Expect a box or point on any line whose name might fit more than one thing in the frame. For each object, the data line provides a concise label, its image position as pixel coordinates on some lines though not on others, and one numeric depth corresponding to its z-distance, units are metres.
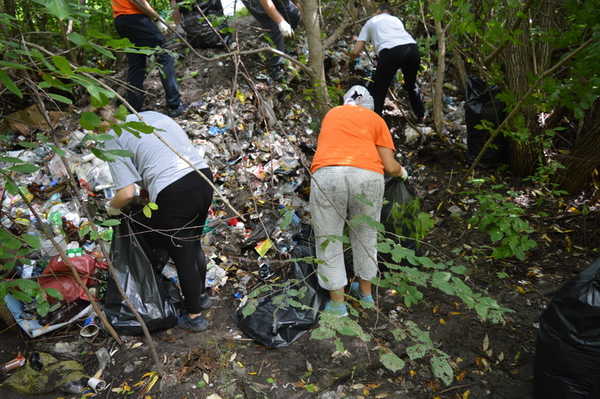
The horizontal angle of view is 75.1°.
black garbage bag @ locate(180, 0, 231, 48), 4.34
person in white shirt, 3.98
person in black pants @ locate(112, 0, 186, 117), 3.53
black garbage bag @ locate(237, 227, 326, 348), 2.48
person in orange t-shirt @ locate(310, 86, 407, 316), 2.34
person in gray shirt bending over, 2.20
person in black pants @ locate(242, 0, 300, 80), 4.34
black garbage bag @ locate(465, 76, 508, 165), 3.85
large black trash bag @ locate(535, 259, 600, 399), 1.72
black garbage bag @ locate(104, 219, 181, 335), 2.47
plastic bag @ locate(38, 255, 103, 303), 2.56
